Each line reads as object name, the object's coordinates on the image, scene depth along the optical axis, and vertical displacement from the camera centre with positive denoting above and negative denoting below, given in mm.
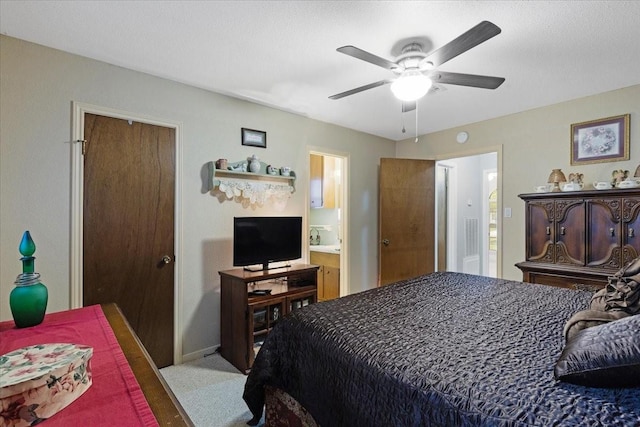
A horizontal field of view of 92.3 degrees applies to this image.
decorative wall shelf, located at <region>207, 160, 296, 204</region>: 2908 +330
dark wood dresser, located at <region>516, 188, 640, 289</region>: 2529 -169
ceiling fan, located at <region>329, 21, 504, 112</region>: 1859 +909
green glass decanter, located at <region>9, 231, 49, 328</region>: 1201 -322
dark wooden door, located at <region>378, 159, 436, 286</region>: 4258 -46
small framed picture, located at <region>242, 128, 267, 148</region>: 3137 +807
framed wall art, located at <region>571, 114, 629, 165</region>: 2854 +736
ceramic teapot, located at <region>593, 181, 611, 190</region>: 2717 +275
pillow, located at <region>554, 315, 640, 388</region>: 829 -401
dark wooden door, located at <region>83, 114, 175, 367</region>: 2326 -75
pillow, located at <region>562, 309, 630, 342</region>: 1094 -375
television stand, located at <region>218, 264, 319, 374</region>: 2592 -793
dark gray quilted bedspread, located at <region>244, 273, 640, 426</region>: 845 -508
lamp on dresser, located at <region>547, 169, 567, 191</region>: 3008 +373
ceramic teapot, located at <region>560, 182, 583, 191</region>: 2877 +286
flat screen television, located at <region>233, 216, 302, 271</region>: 2805 -239
